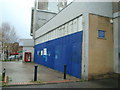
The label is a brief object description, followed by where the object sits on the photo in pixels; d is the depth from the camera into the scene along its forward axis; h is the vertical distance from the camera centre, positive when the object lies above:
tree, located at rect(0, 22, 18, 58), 22.42 +3.00
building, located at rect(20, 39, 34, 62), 19.21 +0.50
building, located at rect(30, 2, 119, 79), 6.65 +0.74
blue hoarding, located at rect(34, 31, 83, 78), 7.16 -0.45
